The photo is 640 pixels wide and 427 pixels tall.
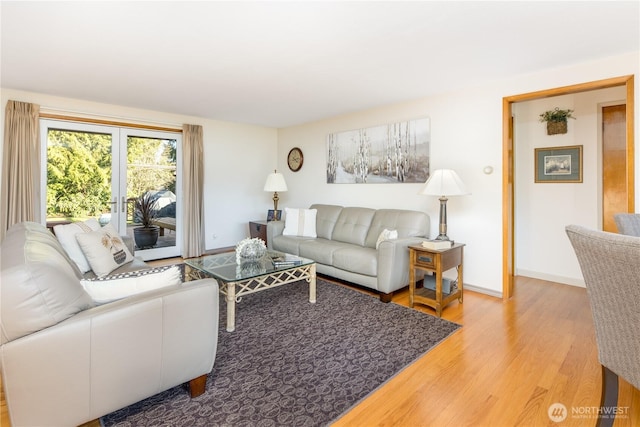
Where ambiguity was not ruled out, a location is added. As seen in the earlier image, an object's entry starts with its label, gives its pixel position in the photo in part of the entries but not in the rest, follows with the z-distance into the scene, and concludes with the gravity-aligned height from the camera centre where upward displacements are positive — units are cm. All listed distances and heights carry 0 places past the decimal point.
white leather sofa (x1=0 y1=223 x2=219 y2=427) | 120 -56
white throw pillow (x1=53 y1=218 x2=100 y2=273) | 259 -27
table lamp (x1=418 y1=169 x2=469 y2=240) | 308 +23
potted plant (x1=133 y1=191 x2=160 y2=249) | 480 -15
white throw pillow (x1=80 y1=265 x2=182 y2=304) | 157 -37
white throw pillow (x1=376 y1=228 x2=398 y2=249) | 343 -28
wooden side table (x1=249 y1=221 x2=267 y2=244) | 509 -32
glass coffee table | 259 -56
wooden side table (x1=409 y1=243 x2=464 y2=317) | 291 -56
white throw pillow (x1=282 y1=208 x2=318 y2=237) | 456 -19
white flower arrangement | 315 -41
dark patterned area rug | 162 -101
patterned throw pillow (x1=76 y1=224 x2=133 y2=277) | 262 -35
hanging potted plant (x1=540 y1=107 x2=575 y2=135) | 371 +106
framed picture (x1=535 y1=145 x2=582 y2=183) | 371 +54
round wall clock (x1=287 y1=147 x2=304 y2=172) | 577 +95
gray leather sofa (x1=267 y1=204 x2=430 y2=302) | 316 -42
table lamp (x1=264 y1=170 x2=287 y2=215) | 505 +43
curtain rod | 398 +125
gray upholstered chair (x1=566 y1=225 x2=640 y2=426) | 110 -34
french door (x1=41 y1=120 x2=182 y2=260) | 412 +45
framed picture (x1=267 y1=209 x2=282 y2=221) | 535 -9
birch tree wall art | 400 +79
